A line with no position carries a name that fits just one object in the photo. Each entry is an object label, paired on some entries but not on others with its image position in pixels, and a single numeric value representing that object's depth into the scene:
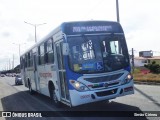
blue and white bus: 5.33
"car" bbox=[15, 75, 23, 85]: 20.17
